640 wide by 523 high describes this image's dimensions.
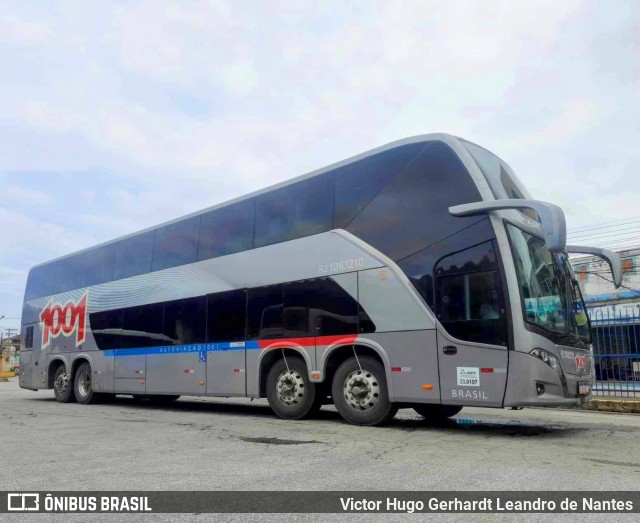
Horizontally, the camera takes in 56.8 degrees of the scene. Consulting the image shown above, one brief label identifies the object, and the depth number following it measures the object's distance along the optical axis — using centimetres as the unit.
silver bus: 762
